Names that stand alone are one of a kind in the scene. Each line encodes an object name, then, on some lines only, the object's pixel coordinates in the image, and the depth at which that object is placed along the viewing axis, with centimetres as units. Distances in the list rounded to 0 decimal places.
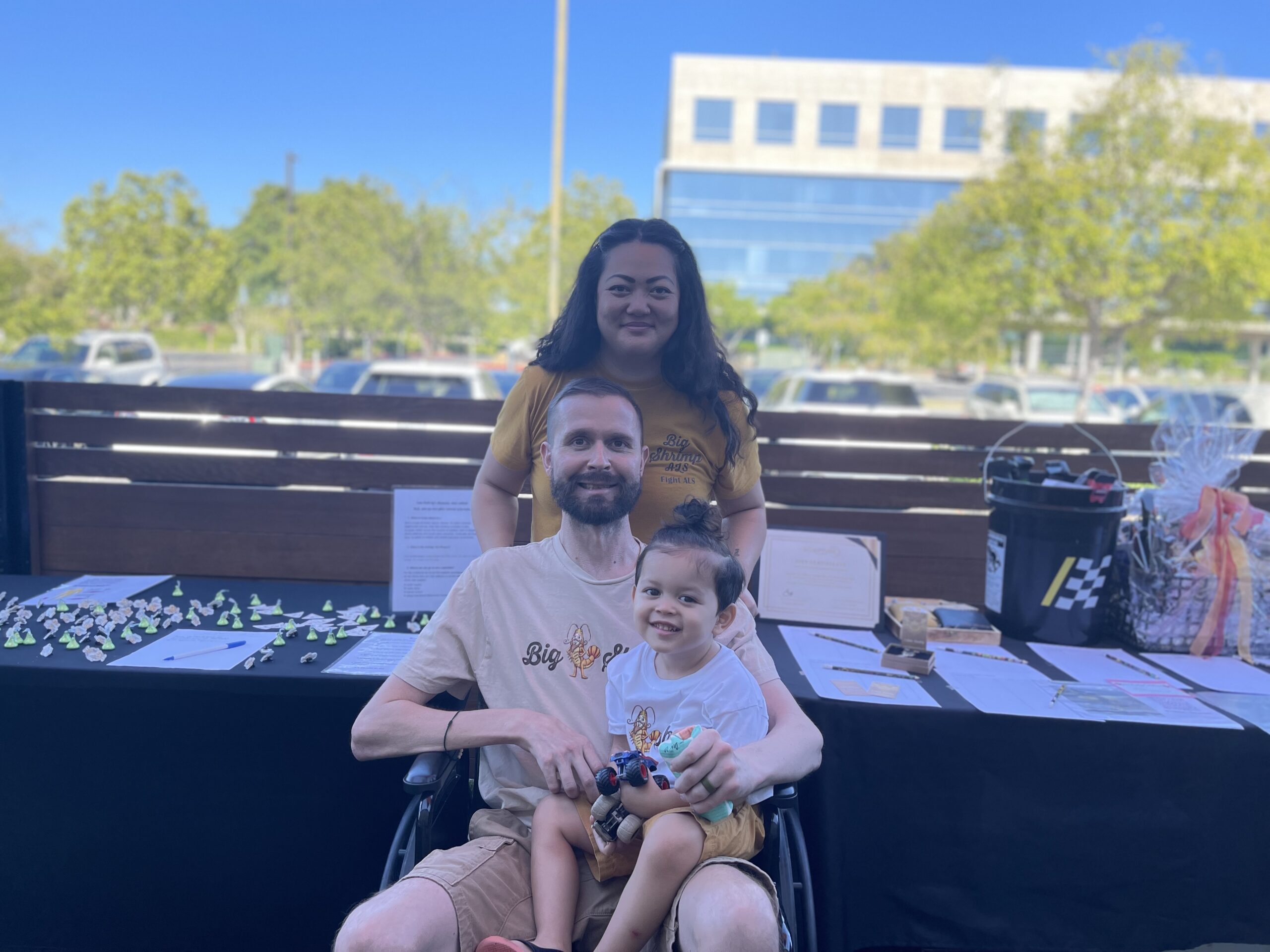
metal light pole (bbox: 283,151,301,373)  2375
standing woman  216
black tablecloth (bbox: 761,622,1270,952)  194
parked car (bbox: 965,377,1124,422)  1162
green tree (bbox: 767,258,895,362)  2580
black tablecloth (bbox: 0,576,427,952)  239
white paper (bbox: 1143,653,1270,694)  222
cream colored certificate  270
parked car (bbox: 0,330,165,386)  1264
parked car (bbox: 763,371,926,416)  884
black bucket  245
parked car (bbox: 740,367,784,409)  1814
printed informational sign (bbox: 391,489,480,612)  268
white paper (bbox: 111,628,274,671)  210
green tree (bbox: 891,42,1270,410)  1252
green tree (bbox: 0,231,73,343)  1434
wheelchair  156
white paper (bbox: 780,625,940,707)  206
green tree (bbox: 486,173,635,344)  1850
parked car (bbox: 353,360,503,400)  754
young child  153
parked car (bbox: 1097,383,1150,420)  1397
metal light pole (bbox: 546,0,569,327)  973
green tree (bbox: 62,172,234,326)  2012
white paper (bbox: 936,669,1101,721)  198
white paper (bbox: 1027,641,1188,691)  227
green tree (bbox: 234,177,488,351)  2017
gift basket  244
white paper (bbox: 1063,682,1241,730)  195
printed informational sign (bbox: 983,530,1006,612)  261
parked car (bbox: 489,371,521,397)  1023
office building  4291
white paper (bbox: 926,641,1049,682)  227
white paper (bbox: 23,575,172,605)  264
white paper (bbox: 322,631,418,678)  211
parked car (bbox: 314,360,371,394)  923
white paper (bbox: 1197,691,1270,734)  197
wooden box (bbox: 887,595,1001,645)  252
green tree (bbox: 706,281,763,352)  4059
